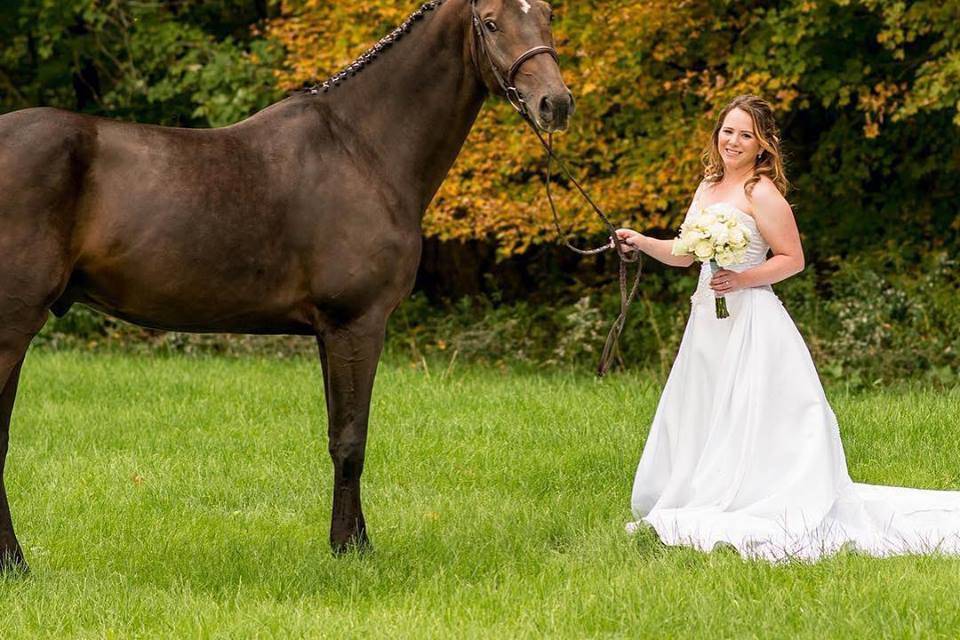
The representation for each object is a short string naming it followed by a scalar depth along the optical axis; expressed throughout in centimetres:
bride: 1065
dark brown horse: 936
